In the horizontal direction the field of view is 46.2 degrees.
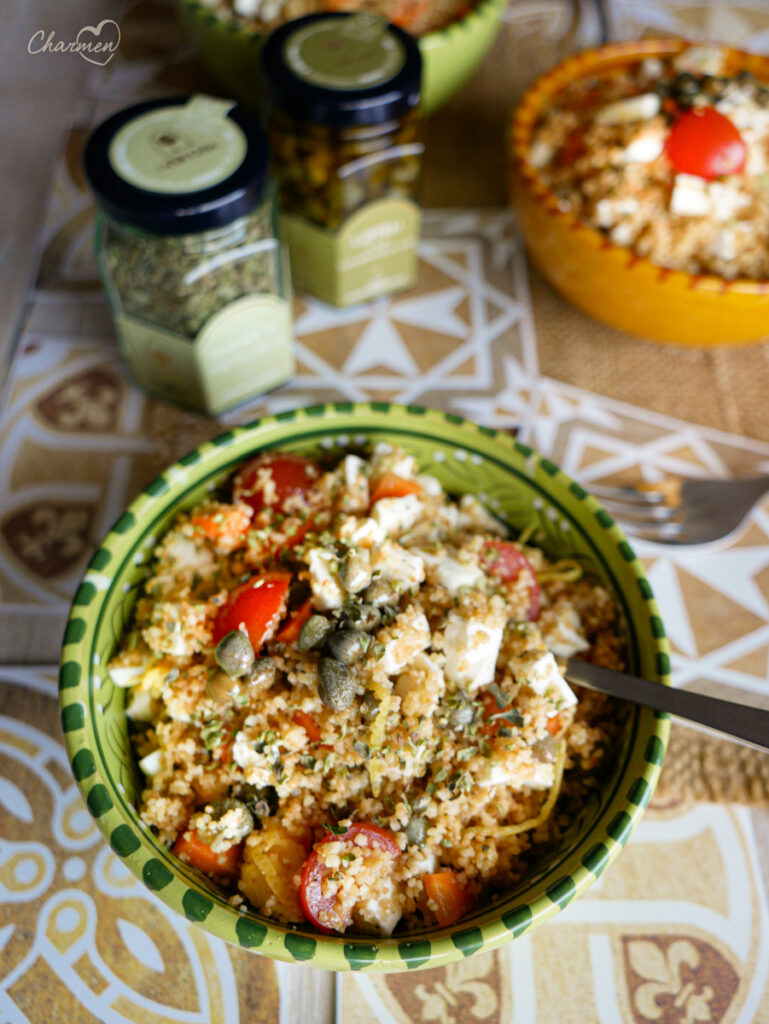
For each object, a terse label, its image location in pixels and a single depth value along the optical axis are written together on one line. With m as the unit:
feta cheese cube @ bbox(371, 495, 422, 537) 0.25
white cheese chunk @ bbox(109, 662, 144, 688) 0.23
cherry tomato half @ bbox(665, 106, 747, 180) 0.31
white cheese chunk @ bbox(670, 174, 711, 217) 0.32
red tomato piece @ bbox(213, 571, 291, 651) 0.23
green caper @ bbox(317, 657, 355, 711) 0.21
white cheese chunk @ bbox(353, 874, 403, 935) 0.21
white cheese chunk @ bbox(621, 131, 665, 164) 0.32
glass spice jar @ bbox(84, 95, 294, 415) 0.26
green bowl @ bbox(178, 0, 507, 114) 0.36
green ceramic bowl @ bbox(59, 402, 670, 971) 0.19
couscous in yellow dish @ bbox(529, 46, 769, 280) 0.32
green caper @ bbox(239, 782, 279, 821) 0.22
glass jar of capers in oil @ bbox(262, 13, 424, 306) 0.29
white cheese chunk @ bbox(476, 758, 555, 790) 0.21
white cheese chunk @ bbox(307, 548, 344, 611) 0.23
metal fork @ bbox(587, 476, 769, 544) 0.30
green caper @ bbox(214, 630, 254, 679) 0.22
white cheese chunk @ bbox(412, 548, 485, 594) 0.24
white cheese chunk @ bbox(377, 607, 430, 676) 0.22
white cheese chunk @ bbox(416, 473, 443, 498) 0.27
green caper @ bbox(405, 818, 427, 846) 0.21
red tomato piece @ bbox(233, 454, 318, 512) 0.26
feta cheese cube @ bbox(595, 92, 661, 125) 0.33
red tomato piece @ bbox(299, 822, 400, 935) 0.20
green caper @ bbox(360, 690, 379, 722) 0.22
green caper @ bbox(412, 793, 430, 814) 0.21
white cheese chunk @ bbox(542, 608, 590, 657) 0.24
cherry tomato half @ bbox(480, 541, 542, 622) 0.25
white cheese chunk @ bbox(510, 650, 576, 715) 0.22
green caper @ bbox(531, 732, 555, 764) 0.22
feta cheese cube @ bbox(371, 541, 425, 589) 0.23
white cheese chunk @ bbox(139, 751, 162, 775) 0.22
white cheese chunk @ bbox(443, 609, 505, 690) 0.22
